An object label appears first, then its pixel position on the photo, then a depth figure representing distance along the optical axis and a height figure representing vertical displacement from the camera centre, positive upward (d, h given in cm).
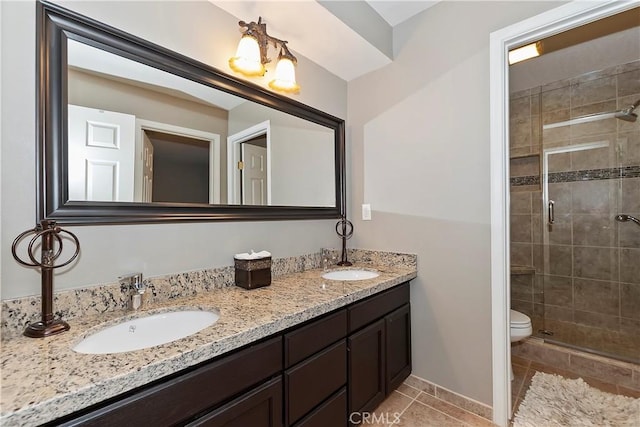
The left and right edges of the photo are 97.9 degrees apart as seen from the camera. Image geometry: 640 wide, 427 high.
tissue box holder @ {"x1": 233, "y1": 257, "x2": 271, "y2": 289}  138 -29
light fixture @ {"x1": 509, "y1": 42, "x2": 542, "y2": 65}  187 +110
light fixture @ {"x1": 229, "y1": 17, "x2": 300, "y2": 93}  140 +84
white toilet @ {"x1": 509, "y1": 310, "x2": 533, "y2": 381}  194 -81
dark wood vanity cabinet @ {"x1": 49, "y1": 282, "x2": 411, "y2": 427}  72 -59
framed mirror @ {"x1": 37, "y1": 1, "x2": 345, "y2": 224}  98 +37
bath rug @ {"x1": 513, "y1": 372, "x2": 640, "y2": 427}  152 -115
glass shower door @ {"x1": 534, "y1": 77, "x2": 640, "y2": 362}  222 -17
